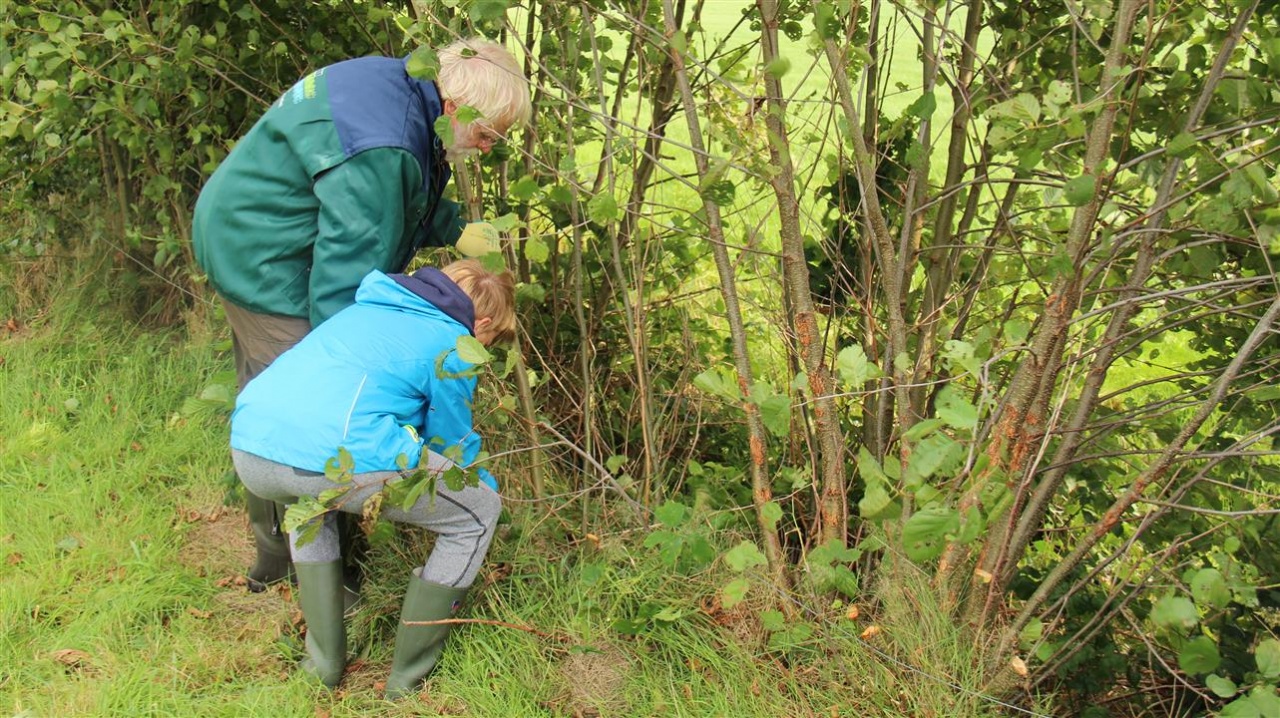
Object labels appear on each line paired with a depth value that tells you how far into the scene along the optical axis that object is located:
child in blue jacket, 2.71
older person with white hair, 2.83
